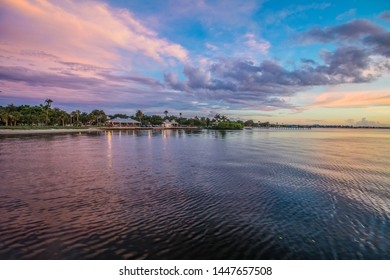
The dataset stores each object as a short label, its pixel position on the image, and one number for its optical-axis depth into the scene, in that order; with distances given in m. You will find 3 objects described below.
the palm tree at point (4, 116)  130.25
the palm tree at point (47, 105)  164.91
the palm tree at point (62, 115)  180.36
